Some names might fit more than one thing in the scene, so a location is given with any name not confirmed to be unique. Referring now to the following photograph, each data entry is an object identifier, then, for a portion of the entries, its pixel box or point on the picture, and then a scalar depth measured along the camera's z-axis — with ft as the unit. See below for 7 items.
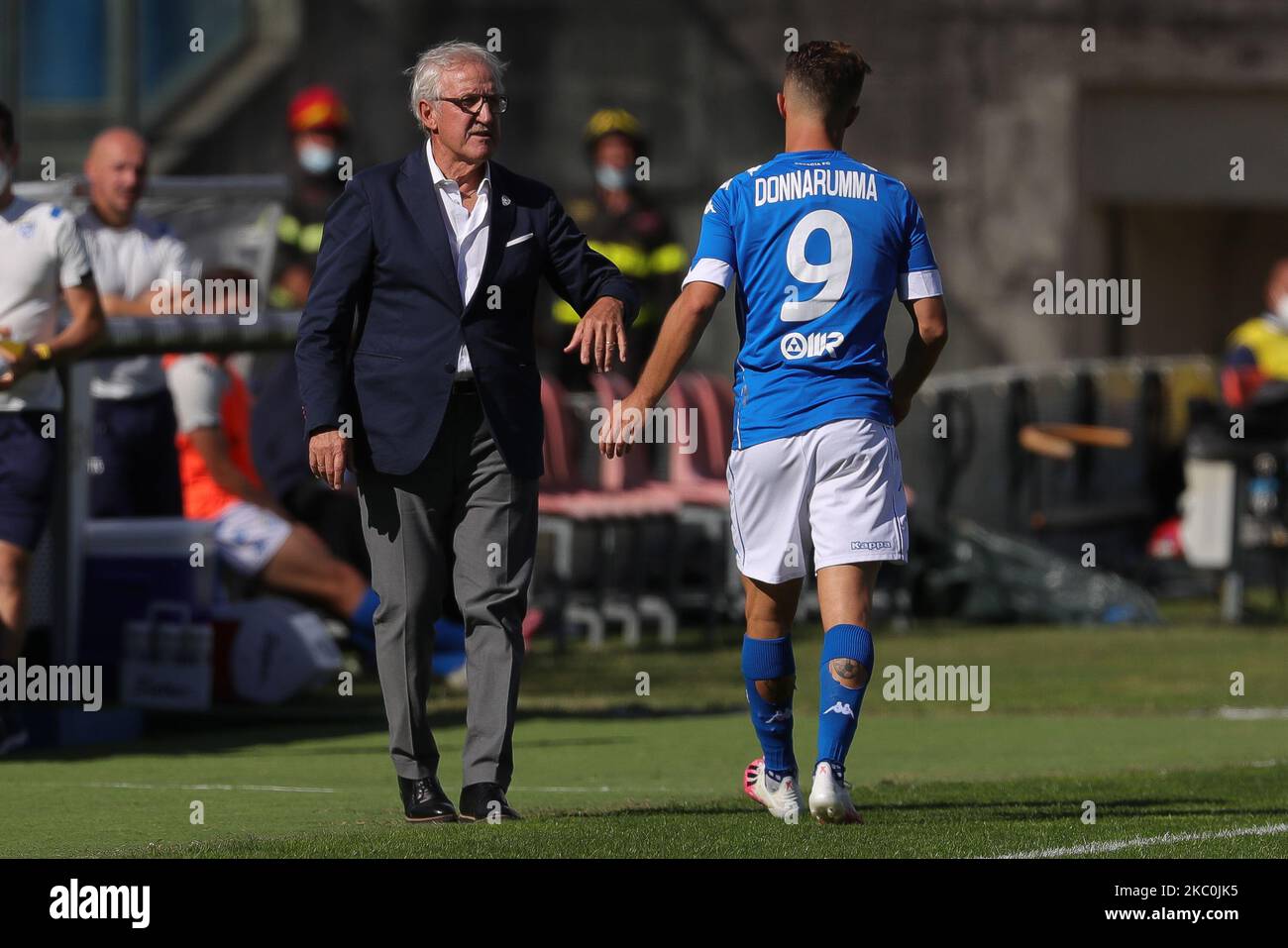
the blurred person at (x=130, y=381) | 40.19
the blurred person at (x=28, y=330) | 32.09
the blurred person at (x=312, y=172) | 49.88
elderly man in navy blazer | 24.43
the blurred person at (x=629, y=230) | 54.70
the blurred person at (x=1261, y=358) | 59.16
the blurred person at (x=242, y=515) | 41.55
